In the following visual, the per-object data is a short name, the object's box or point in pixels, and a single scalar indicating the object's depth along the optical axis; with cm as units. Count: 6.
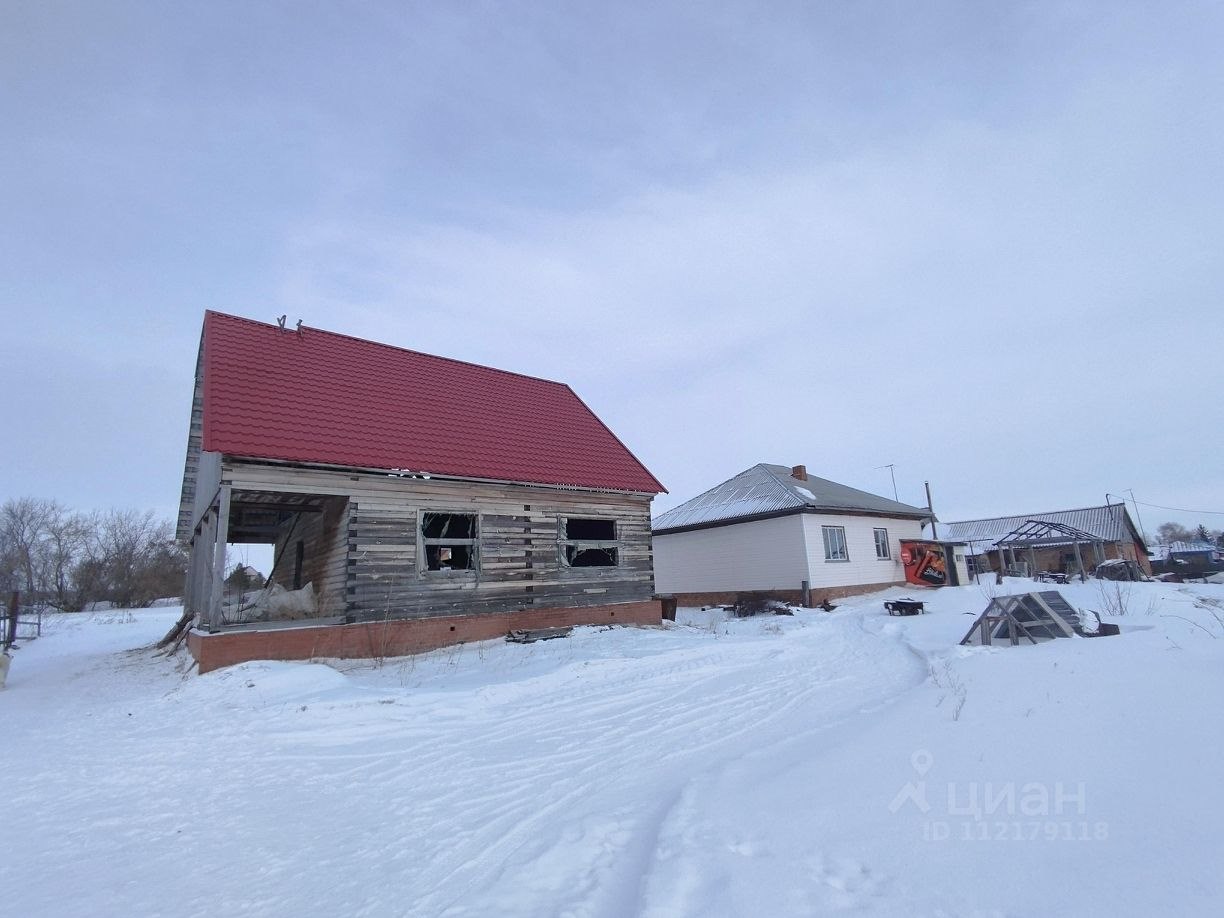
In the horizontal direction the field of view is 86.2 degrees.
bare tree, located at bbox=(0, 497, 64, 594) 5150
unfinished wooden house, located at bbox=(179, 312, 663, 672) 1191
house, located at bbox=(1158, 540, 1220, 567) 4940
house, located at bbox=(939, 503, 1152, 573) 4444
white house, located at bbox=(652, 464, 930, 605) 2258
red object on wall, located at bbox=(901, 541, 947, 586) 2681
